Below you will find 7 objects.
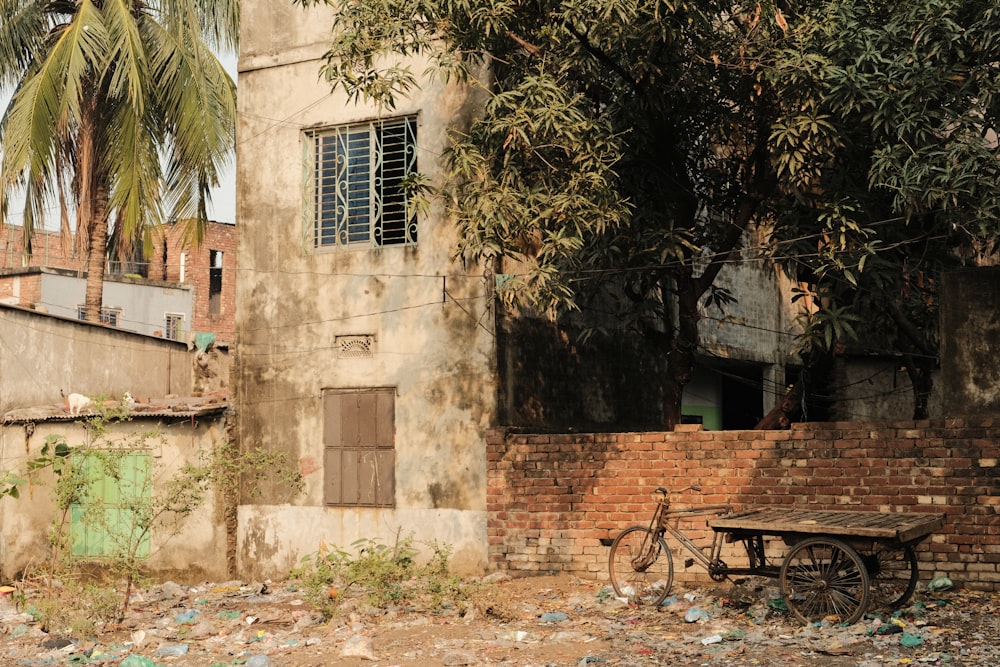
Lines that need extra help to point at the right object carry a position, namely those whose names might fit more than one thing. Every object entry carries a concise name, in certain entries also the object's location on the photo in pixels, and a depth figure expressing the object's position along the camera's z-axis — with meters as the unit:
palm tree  15.76
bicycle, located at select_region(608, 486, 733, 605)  9.60
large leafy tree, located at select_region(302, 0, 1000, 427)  9.49
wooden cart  8.38
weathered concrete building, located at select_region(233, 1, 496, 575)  12.17
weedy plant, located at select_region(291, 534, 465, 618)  10.15
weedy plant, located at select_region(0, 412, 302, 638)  10.40
